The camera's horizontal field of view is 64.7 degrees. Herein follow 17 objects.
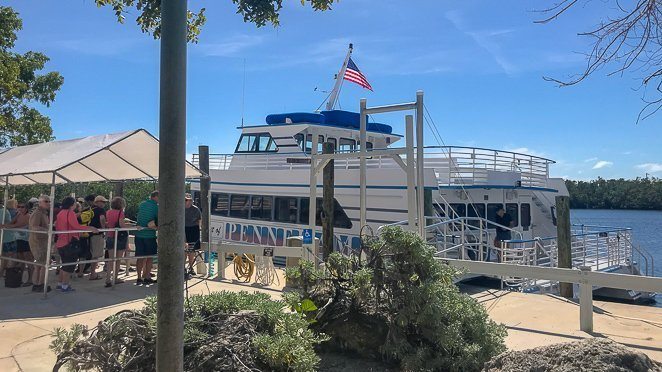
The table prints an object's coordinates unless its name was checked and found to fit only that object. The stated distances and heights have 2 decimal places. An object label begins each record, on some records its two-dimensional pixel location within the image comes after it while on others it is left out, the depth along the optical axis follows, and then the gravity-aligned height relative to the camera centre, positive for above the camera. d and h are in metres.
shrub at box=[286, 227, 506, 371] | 4.74 -0.91
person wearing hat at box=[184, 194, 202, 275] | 10.66 -0.29
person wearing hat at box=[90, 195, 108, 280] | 9.75 -0.20
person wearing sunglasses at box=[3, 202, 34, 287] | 9.47 -0.34
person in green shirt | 9.34 -0.34
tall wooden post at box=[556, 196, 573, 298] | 11.62 -0.56
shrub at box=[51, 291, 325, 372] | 3.93 -0.99
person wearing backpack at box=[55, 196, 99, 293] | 8.69 -0.40
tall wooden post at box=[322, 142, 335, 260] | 11.21 +0.11
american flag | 17.72 +4.79
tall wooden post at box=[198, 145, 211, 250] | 13.74 +0.75
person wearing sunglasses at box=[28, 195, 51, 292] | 8.67 -0.39
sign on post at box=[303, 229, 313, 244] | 11.47 -0.49
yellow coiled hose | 10.75 -1.08
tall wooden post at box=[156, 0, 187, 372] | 2.49 +0.18
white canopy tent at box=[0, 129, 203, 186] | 8.57 +1.02
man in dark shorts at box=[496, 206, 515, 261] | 13.60 -0.28
